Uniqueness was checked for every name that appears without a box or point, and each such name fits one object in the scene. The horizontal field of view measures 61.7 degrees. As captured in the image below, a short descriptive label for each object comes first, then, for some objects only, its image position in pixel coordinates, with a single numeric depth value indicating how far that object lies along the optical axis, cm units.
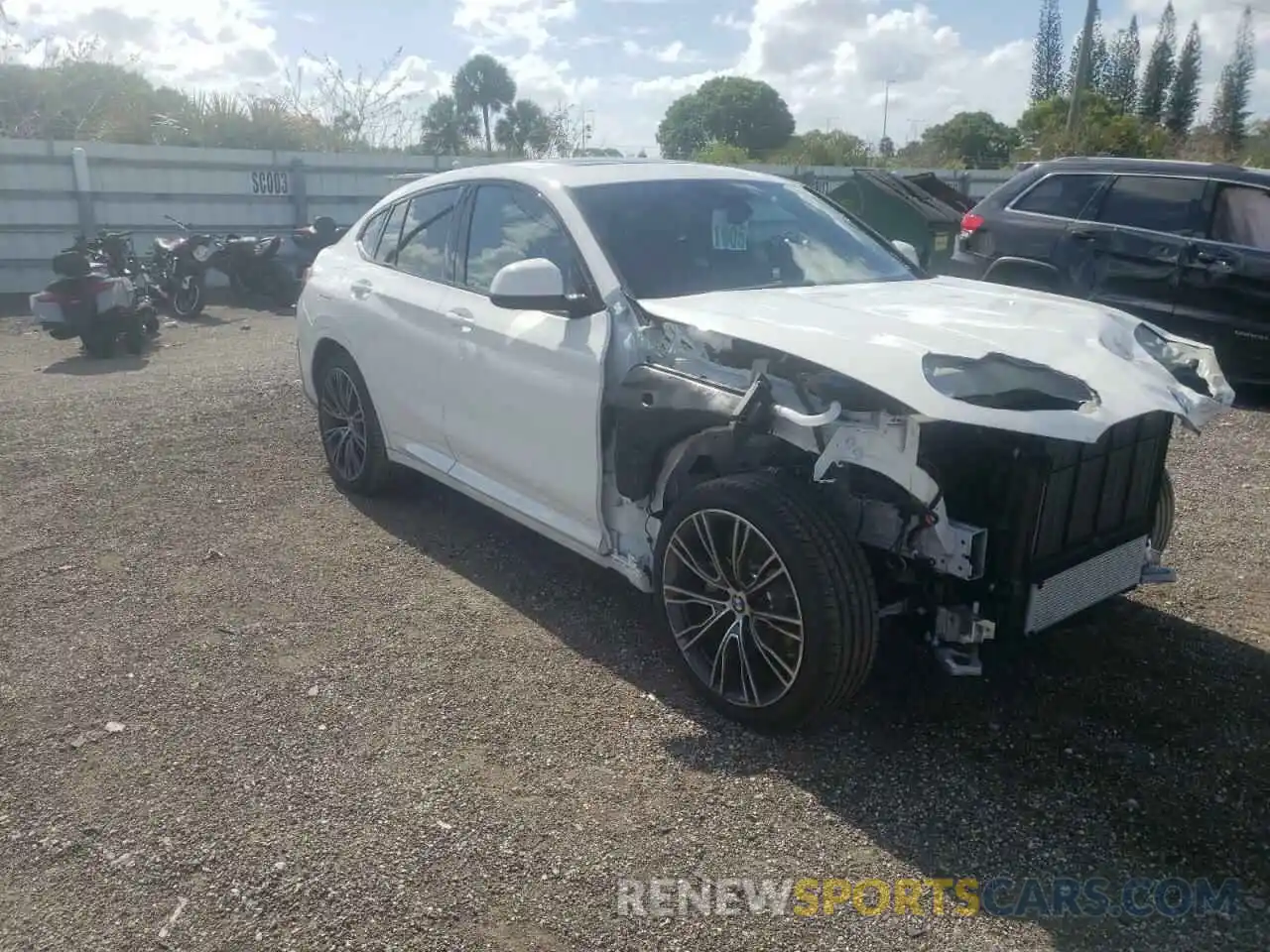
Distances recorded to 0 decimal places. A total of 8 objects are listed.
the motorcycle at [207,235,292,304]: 1357
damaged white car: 312
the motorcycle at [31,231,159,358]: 995
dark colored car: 773
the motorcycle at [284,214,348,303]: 1379
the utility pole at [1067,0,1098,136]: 2509
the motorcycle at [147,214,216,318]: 1294
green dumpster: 1316
